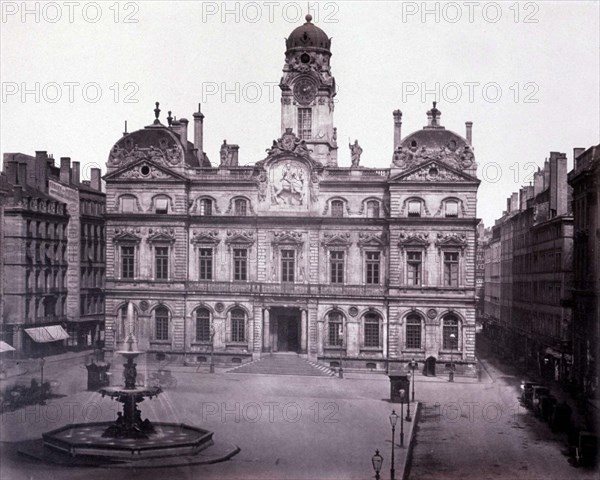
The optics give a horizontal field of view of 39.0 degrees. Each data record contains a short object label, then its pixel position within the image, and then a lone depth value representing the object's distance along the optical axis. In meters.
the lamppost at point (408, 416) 40.61
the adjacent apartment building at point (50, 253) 62.91
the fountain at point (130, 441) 32.19
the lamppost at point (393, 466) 29.63
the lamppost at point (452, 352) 58.38
